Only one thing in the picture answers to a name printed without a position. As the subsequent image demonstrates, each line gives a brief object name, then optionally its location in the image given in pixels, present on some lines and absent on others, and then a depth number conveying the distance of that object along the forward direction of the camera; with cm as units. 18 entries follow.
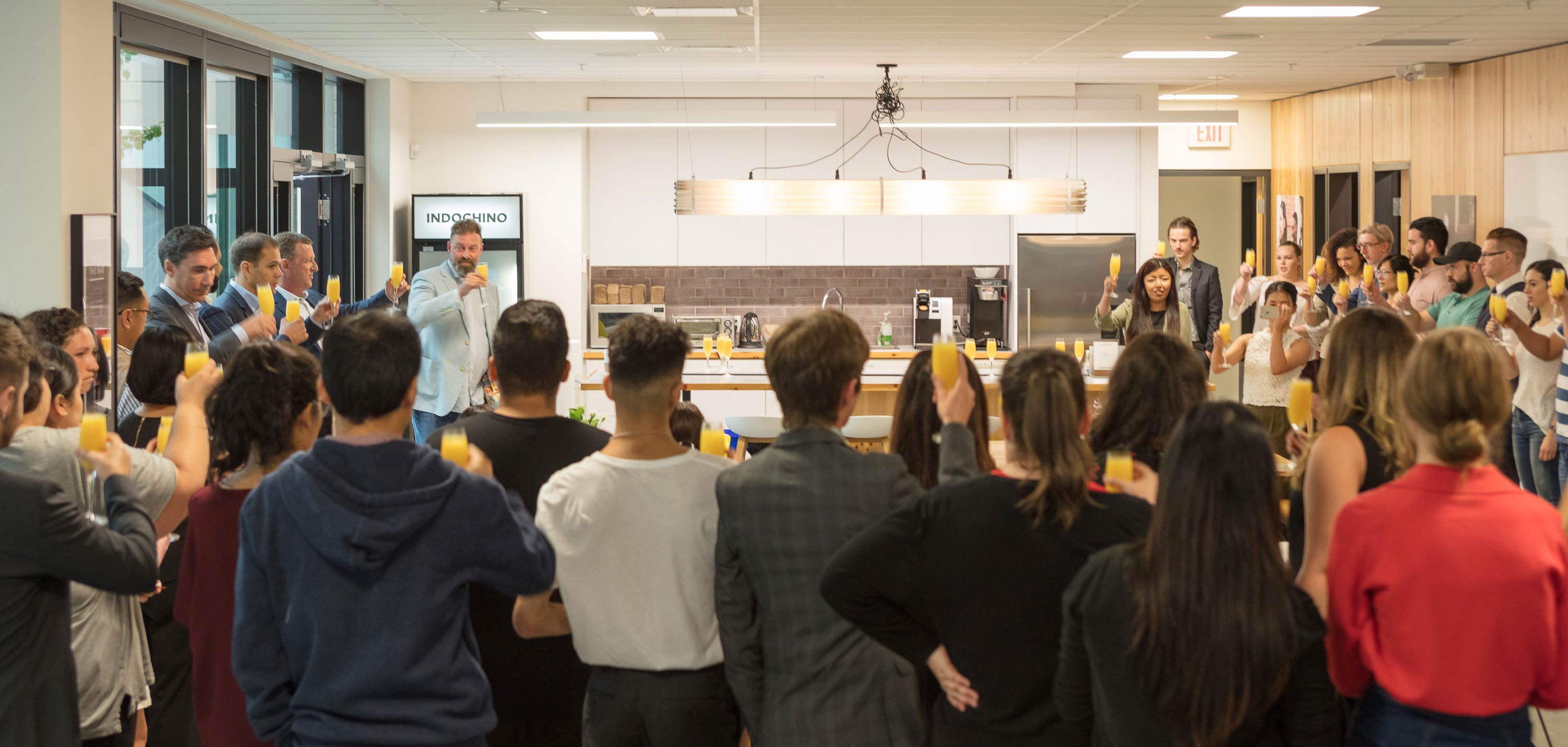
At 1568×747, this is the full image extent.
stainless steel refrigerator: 971
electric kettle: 976
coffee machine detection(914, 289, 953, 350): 979
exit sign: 1209
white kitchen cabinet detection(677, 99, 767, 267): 976
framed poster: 1155
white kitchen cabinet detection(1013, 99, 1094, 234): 974
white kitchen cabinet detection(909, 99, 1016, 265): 980
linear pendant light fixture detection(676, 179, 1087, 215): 748
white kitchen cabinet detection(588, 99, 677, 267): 977
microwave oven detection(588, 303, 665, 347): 981
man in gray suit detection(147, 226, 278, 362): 499
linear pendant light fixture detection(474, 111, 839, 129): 764
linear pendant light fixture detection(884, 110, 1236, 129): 737
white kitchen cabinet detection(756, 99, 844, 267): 976
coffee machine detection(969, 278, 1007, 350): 982
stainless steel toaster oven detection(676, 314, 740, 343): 985
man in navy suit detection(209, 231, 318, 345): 530
